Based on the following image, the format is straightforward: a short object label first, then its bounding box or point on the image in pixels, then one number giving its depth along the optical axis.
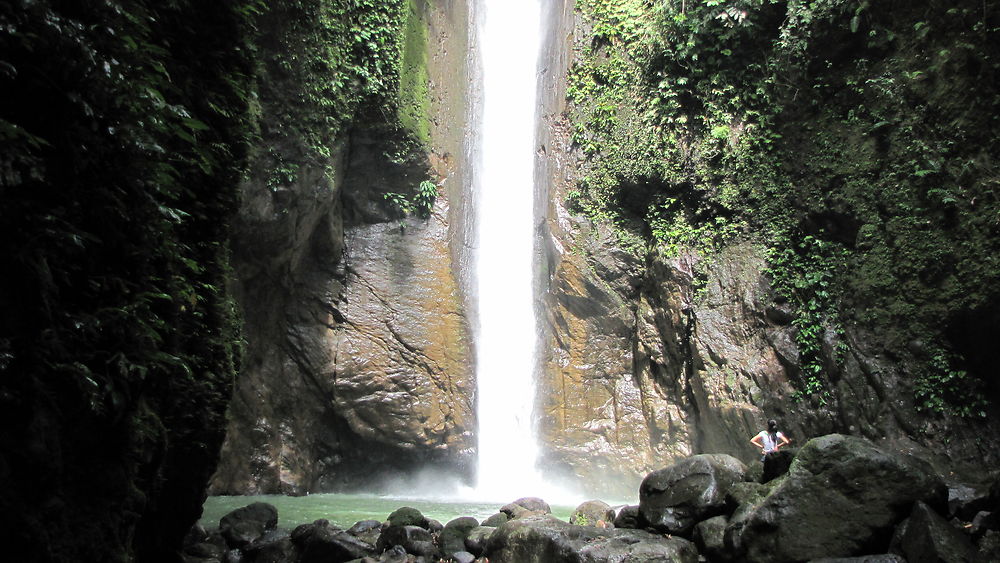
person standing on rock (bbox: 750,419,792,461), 8.82
